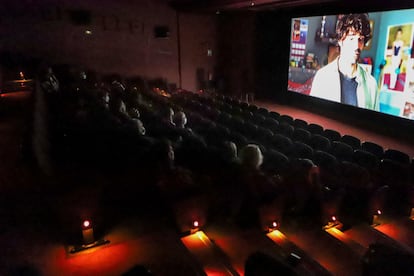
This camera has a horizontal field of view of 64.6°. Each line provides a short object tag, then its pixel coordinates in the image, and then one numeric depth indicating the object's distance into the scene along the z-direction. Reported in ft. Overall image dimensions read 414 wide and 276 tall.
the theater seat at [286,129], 20.31
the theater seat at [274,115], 24.25
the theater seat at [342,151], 16.37
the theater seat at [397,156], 16.15
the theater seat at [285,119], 22.94
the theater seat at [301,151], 16.26
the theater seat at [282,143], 17.19
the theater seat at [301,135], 19.21
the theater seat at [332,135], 19.65
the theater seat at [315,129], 20.83
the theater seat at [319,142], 17.92
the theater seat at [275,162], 14.31
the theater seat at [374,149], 17.58
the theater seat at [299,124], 21.95
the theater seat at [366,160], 15.42
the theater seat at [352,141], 18.71
